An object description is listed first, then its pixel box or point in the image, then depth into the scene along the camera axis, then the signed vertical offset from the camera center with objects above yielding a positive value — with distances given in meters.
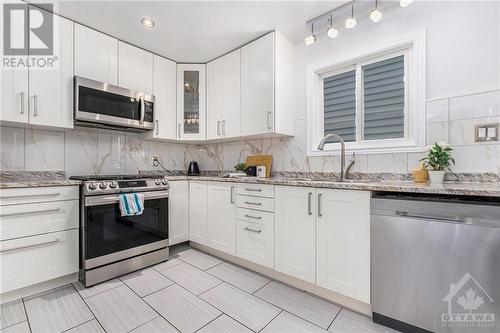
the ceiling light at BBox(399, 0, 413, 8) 1.58 +1.18
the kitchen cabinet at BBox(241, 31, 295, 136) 2.31 +0.87
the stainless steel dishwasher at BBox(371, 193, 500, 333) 1.11 -0.55
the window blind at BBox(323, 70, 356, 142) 2.26 +0.65
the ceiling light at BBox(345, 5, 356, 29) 1.82 +1.19
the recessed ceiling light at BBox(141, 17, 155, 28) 2.11 +1.39
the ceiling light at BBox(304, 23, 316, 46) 2.08 +1.20
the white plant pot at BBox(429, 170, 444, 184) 1.55 -0.08
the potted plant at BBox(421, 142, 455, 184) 1.55 +0.04
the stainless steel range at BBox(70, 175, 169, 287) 1.87 -0.62
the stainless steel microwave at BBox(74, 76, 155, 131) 2.09 +0.61
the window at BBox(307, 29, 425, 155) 1.82 +0.64
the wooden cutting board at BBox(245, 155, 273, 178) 2.66 +0.05
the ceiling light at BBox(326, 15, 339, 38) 1.95 +1.19
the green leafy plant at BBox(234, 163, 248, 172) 2.70 -0.03
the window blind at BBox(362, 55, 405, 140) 1.97 +0.62
